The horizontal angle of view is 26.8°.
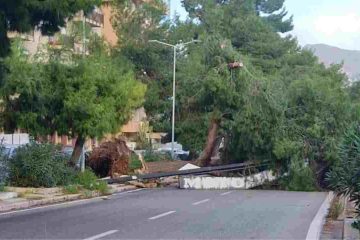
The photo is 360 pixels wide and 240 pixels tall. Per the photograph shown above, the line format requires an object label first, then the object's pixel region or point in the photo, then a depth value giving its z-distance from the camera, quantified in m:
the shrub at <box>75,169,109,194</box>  27.45
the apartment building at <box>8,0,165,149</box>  43.80
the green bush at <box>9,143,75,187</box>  26.03
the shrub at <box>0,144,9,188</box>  24.50
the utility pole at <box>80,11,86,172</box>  30.18
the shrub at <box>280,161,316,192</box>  33.78
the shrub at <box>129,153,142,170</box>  36.20
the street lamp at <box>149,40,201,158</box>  48.97
